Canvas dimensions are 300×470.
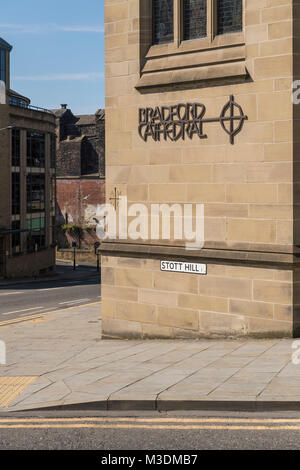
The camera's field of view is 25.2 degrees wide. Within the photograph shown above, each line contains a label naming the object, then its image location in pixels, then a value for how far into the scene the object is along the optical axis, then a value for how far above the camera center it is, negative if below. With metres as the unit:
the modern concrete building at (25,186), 49.12 +1.90
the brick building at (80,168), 76.38 +4.97
